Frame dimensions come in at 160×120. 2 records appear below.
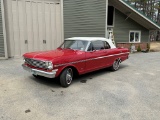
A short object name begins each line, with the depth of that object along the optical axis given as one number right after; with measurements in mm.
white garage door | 9984
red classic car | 4615
